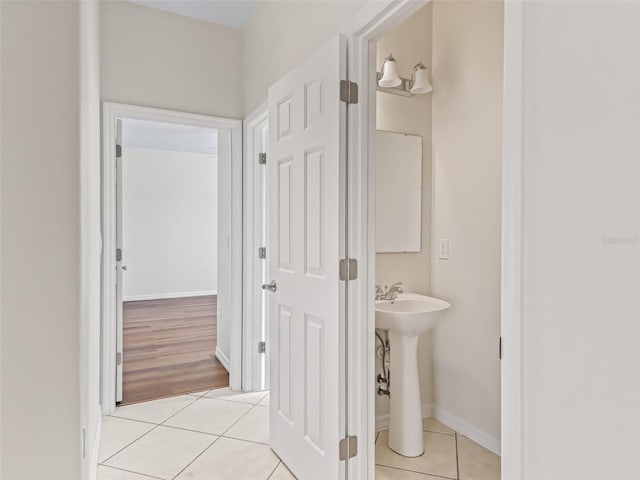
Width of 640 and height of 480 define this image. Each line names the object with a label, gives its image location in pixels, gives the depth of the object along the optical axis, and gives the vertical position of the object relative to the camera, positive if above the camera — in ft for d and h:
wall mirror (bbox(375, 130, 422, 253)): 7.95 +0.93
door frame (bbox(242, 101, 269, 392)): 9.86 -0.71
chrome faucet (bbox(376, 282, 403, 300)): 7.63 -1.10
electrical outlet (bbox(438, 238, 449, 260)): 8.22 -0.28
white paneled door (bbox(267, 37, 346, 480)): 5.27 -0.39
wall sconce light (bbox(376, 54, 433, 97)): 7.46 +3.08
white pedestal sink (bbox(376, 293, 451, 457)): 6.83 -2.69
